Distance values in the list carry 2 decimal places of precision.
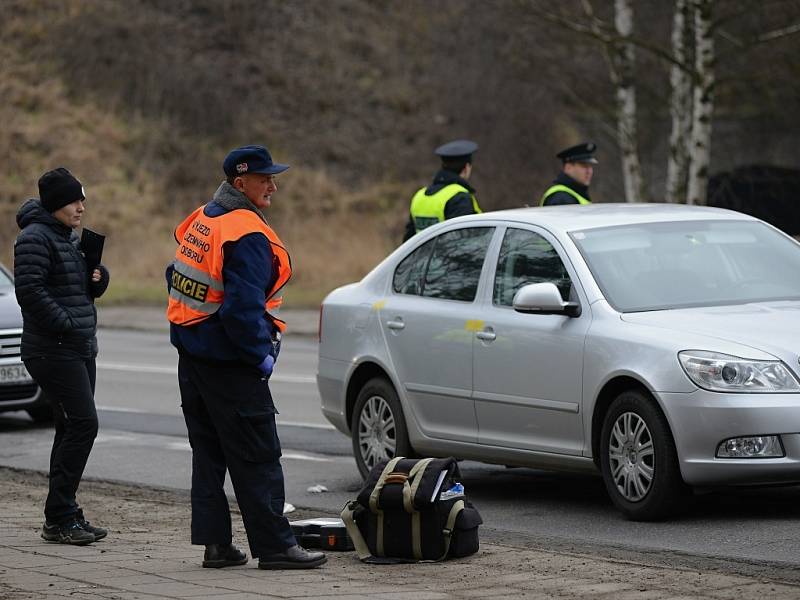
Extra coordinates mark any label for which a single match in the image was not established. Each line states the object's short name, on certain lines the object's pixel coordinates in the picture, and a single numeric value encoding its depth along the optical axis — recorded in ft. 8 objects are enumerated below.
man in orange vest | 46.11
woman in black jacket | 54.39
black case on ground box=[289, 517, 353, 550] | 50.83
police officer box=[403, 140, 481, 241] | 81.00
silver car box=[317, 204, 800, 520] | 53.16
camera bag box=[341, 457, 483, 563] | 48.70
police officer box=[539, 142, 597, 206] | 82.74
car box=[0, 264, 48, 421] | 89.40
